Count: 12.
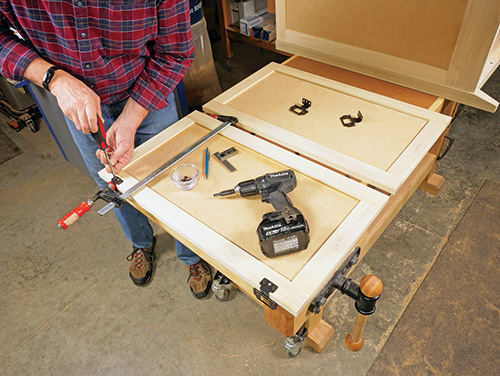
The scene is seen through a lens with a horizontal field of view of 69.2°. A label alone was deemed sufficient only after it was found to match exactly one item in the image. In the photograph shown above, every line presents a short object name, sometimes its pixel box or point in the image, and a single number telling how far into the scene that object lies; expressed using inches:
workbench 34.7
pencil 43.3
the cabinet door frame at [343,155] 41.6
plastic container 41.6
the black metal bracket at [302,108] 51.8
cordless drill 33.5
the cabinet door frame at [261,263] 32.1
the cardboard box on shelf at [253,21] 103.9
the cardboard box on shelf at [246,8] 106.8
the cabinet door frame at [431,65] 45.6
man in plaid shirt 37.7
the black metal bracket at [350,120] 48.8
